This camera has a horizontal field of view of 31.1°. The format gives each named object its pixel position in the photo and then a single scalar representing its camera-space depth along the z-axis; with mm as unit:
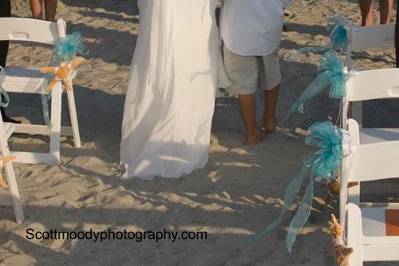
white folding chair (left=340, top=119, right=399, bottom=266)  2541
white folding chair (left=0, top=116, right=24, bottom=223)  3975
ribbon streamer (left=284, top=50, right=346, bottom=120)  3455
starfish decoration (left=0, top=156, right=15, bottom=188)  3898
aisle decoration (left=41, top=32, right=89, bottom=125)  4480
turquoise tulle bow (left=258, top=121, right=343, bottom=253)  2812
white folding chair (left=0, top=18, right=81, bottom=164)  4469
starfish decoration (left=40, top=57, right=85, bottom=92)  4555
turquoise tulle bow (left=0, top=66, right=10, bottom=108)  4309
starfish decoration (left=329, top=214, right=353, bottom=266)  2535
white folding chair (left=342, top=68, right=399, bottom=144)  3412
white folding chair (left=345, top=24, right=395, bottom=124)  4172
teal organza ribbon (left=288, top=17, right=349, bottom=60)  4168
